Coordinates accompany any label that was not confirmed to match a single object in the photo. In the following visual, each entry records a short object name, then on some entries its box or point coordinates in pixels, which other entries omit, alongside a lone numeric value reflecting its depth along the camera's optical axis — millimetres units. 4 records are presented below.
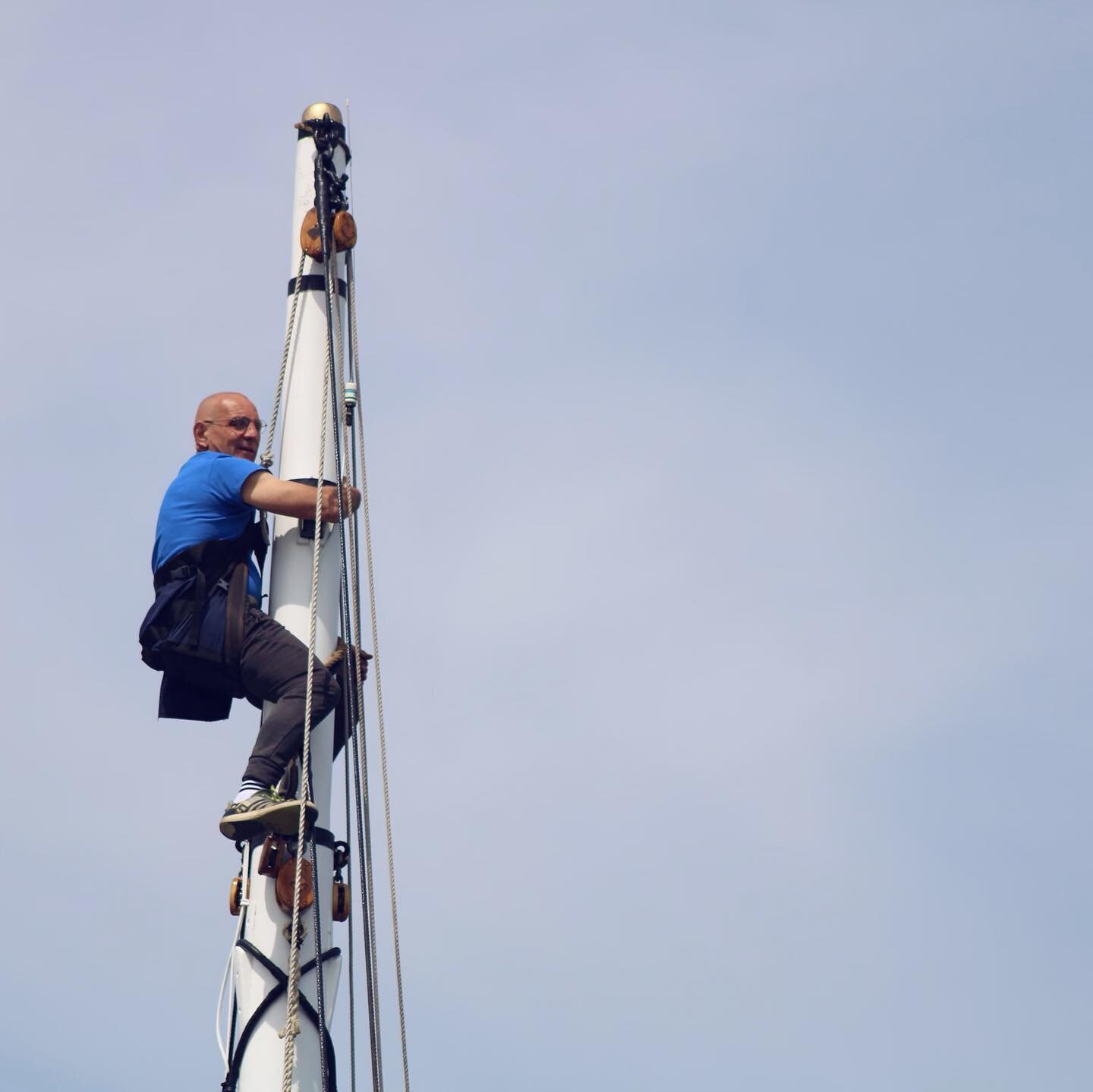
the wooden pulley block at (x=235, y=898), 17562
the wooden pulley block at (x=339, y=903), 18047
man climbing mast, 18187
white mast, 17016
